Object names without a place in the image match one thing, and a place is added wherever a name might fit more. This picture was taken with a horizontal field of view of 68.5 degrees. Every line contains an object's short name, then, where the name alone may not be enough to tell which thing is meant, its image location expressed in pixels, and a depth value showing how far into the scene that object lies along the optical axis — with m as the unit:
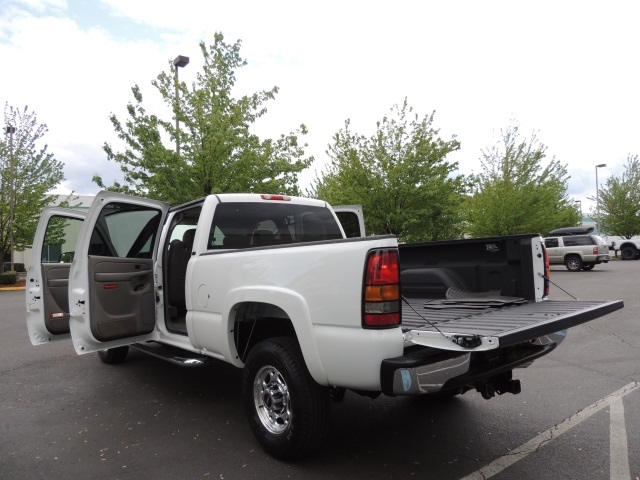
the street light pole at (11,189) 20.33
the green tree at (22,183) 21.09
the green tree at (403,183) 16.52
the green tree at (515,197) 23.31
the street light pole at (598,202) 38.03
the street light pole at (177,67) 13.73
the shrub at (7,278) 20.01
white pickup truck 2.76
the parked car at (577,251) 21.73
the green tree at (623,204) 38.06
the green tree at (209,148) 13.20
